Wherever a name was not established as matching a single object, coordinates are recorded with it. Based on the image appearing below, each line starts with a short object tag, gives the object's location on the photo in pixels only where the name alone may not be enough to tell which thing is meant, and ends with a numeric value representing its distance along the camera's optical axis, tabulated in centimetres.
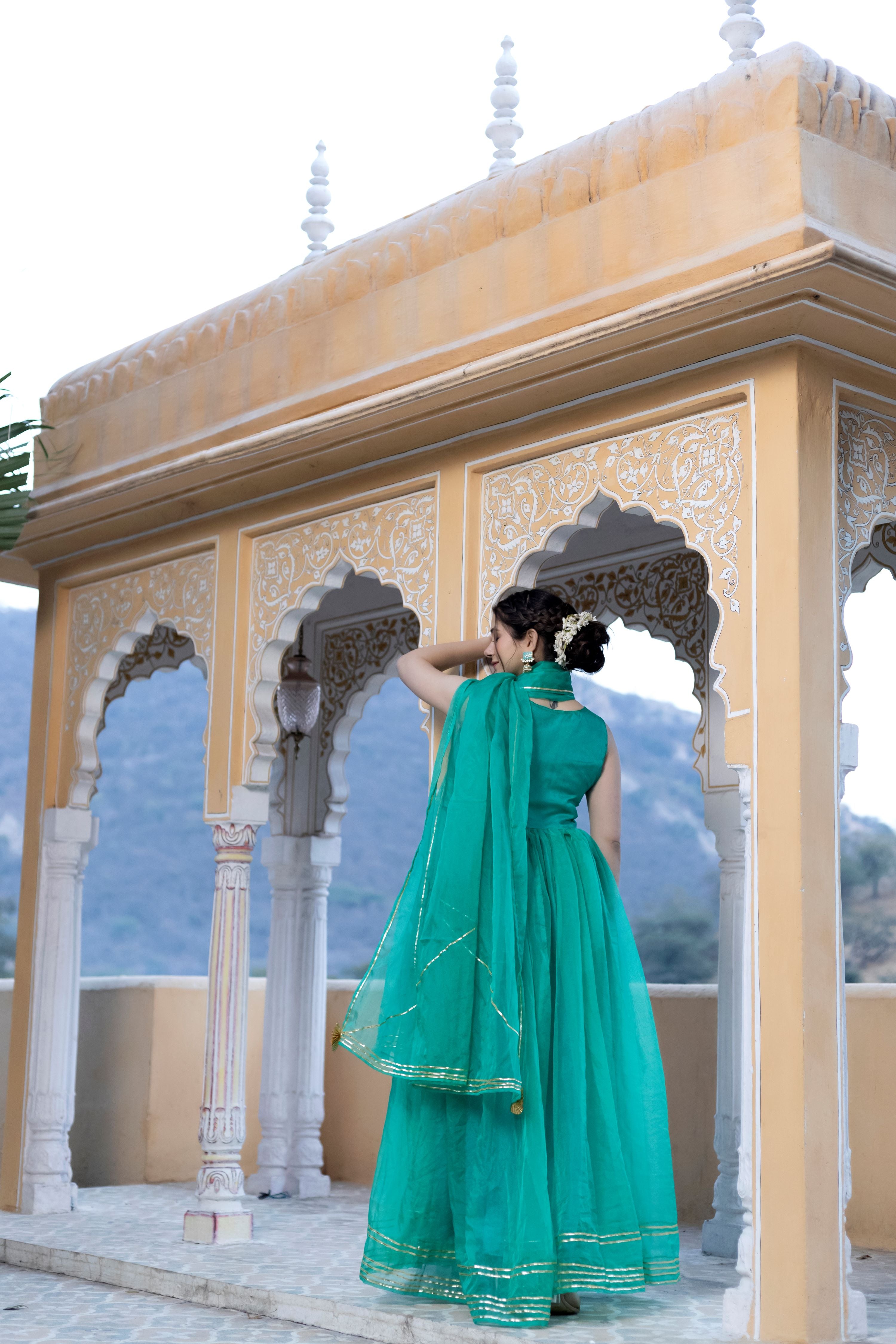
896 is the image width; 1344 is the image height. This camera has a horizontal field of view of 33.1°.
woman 370
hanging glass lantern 667
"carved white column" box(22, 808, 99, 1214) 582
